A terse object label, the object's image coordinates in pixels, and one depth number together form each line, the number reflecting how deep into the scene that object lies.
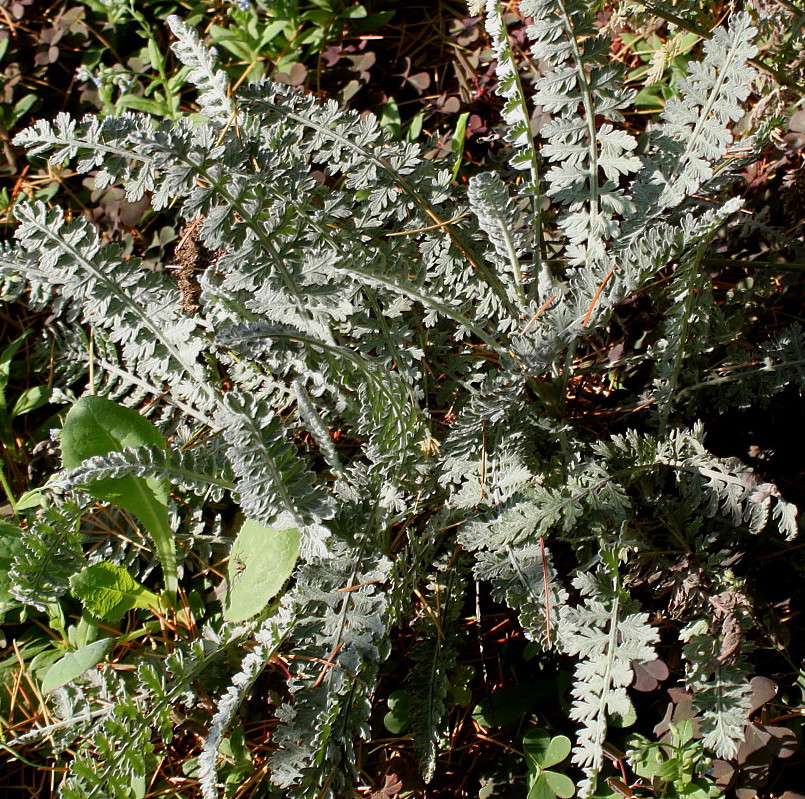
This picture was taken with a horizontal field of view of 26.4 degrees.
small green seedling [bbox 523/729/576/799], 0.89
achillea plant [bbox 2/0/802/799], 0.86
